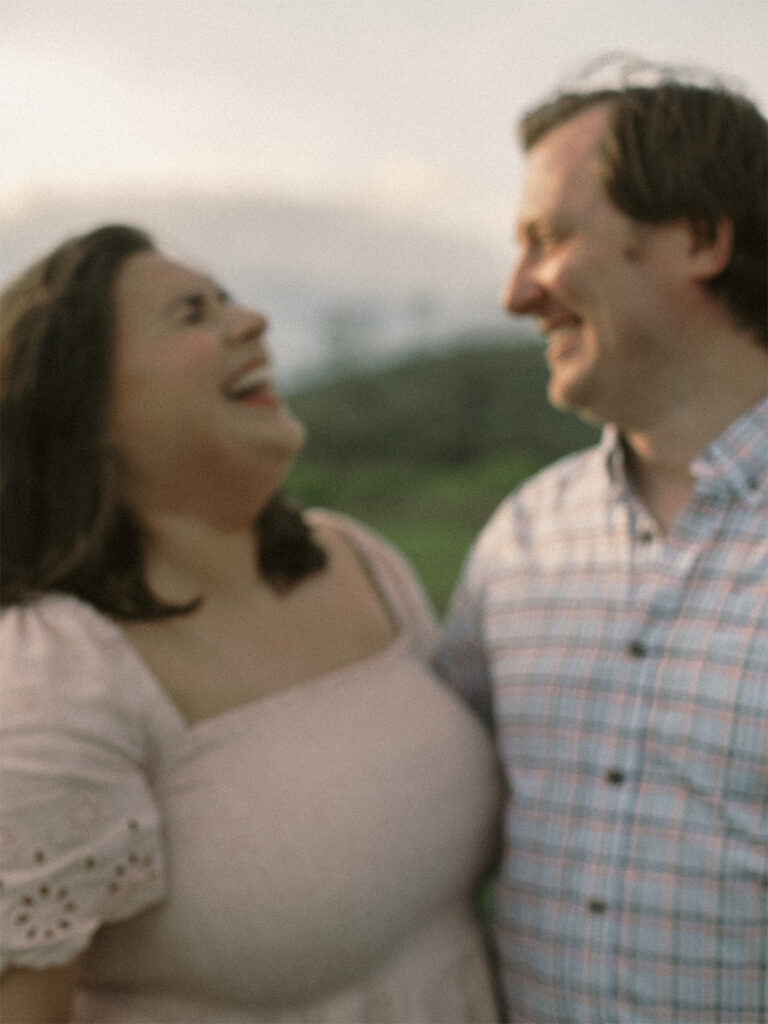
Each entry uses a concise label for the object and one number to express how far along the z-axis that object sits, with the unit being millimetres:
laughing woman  1208
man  1340
